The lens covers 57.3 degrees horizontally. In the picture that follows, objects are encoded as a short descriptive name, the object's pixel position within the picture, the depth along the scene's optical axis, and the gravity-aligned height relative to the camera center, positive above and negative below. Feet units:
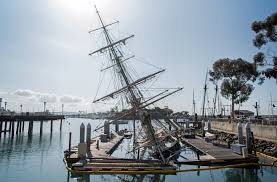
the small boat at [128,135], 188.16 -16.53
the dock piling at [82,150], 84.14 -12.27
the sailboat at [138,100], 97.45 +5.62
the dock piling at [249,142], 91.20 -10.20
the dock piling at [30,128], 221.31 -13.84
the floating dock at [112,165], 73.61 -15.81
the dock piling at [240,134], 106.42 -8.77
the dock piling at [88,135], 95.99 -8.57
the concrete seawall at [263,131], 104.73 -8.08
